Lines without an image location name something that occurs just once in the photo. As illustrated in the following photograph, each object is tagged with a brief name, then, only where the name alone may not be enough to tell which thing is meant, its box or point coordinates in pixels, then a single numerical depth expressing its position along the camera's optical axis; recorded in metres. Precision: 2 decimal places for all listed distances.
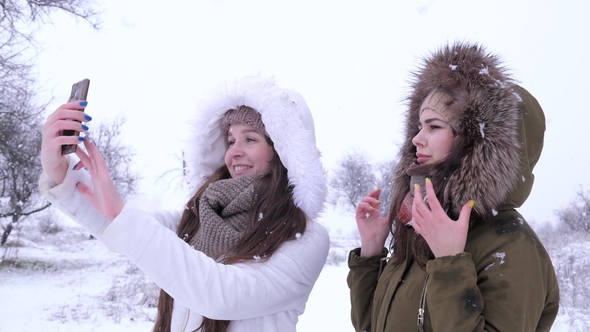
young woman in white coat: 1.69
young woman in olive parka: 1.50
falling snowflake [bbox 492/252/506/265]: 1.54
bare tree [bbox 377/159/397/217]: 39.47
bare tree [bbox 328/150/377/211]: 40.81
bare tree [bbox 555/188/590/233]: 22.52
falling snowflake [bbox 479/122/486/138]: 1.72
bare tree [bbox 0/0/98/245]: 8.11
